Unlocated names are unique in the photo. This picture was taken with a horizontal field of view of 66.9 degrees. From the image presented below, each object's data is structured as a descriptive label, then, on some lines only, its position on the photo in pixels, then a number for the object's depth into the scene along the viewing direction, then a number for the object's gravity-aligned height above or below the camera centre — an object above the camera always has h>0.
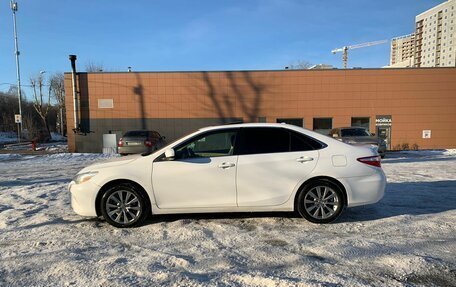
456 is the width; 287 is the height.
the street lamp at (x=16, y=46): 36.03 +9.02
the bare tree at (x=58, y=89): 65.31 +7.14
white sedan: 5.26 -0.88
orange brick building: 23.38 +1.55
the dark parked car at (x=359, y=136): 15.62 -0.68
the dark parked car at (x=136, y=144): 15.26 -0.85
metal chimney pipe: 22.64 +1.91
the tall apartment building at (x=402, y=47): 147.38 +32.16
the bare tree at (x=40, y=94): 61.55 +6.06
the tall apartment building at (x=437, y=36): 123.50 +31.89
